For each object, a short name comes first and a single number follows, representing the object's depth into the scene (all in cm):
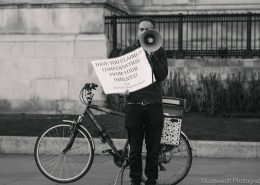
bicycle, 960
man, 894
